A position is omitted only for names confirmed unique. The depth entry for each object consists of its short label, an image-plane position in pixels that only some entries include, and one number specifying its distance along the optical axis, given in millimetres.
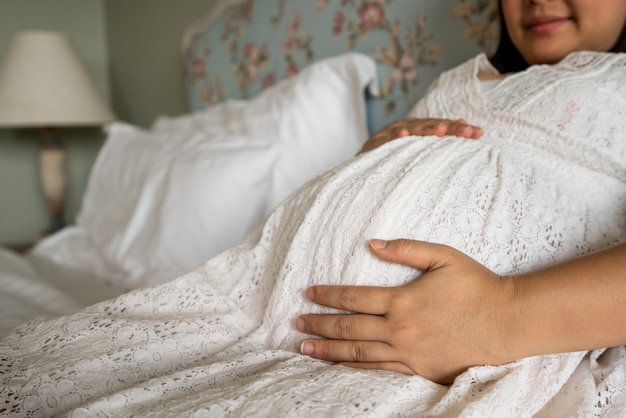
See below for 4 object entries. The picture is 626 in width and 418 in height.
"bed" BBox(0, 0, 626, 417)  513
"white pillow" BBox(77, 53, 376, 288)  1232
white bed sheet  1073
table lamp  2031
